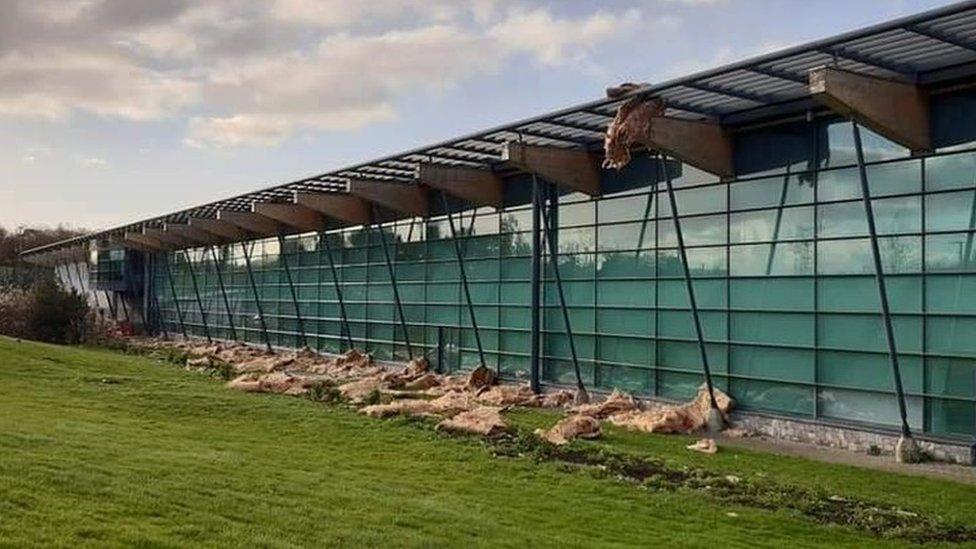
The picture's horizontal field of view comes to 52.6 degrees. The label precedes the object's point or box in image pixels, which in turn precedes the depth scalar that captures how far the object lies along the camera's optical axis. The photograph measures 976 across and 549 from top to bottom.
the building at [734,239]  19.67
